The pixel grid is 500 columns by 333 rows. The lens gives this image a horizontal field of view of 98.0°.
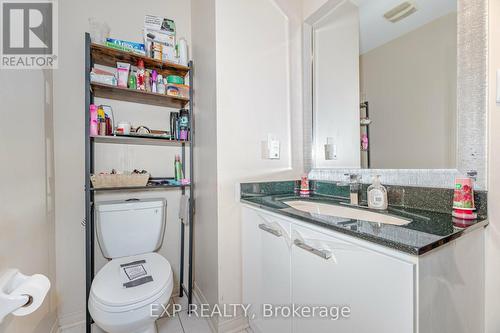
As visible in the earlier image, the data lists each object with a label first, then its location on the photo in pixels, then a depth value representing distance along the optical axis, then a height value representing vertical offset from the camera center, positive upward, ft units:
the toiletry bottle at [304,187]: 4.72 -0.50
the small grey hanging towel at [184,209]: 5.01 -1.04
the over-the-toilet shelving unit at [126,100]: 4.11 +1.11
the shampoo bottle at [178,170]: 5.26 -0.12
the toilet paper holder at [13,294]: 1.87 -1.18
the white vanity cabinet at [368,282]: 1.80 -1.21
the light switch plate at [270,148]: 4.60 +0.35
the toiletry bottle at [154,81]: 4.82 +1.88
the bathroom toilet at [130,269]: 3.17 -1.89
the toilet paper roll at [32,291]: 2.02 -1.19
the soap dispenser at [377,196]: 3.37 -0.50
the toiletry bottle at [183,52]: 5.05 +2.64
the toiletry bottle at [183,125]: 5.03 +0.93
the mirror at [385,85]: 3.10 +1.40
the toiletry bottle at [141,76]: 4.67 +1.92
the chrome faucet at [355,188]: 3.84 -0.43
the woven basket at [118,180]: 4.20 -0.30
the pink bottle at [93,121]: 4.23 +0.87
